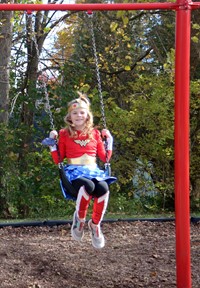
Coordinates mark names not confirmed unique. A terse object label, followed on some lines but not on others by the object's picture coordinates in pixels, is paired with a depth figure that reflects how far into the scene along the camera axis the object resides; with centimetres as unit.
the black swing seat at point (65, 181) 493
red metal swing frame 434
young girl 501
